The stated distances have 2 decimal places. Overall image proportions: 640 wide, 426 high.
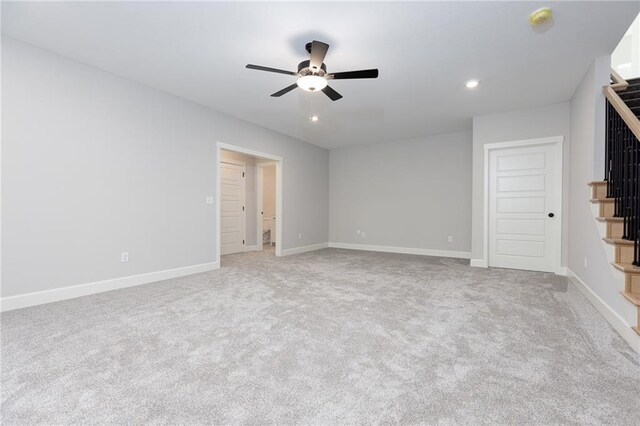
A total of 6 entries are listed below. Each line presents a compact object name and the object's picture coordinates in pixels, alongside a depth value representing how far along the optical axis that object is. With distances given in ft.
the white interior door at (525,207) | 14.80
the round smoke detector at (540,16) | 7.67
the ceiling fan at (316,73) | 8.48
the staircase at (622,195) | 7.45
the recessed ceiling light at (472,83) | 12.05
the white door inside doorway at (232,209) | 21.48
